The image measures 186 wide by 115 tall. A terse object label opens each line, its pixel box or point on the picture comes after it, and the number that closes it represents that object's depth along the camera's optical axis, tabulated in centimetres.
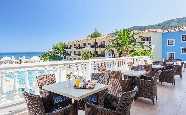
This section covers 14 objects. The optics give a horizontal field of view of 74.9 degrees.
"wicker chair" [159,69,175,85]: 414
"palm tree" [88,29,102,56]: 2604
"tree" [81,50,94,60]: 2169
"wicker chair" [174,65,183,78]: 505
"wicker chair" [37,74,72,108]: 205
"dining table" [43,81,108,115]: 185
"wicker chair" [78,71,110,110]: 207
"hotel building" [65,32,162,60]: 1753
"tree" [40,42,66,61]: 2737
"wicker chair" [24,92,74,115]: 166
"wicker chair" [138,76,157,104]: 296
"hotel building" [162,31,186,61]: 1642
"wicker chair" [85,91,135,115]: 170
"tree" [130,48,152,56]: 1156
